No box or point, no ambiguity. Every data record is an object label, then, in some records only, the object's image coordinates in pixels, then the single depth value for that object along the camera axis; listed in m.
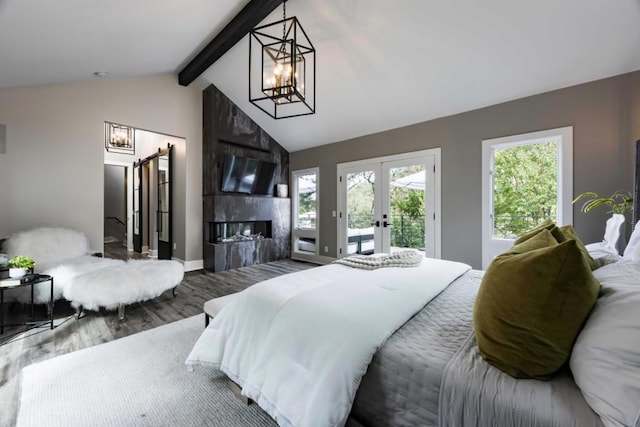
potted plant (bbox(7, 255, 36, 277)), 2.37
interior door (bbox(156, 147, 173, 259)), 5.39
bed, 0.74
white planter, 2.36
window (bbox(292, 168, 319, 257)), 5.84
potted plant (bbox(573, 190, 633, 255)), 2.10
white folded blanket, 2.02
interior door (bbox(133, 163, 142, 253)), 6.46
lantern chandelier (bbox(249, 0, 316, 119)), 2.27
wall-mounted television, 5.10
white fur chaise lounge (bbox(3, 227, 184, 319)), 2.54
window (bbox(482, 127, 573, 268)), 3.16
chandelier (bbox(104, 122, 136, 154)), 5.70
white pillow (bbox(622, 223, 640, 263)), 1.37
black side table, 2.25
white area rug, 1.43
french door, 4.18
